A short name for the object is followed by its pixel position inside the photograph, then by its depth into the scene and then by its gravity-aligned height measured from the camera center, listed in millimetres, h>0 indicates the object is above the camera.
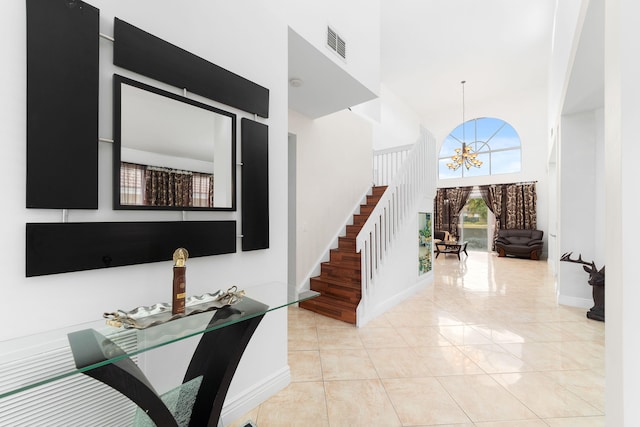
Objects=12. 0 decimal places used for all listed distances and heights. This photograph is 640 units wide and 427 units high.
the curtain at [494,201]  9375 +463
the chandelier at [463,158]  7988 +1655
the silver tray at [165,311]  1038 -422
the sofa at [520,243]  8102 -876
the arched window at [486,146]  9383 +2419
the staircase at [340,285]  3494 -980
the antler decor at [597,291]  3271 -920
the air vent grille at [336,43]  2628 +1676
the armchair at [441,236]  8891 -727
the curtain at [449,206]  10086 +284
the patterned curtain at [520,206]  8750 +267
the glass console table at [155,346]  811 -444
